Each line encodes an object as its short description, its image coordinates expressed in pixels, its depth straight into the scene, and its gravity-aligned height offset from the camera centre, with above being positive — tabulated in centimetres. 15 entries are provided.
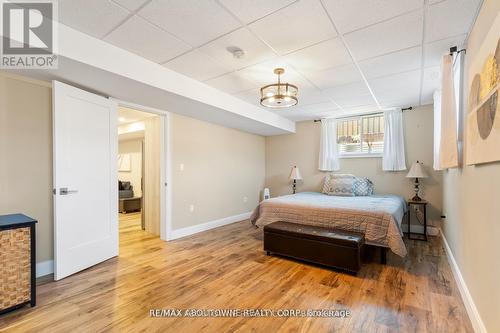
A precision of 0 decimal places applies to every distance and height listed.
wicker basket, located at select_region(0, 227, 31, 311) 186 -81
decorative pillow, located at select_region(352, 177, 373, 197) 445 -40
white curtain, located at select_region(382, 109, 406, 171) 446 +45
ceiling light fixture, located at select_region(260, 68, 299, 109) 280 +80
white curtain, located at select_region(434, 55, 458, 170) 219 +47
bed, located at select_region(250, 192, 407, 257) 275 -64
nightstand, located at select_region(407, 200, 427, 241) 391 -75
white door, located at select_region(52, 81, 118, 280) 247 -16
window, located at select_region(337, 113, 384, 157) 485 +65
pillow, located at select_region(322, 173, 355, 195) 473 -25
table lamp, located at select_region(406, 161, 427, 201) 405 -12
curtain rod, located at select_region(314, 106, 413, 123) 445 +107
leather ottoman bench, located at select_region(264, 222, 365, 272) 257 -92
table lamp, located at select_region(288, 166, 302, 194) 546 -19
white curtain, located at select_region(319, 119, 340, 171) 521 +41
